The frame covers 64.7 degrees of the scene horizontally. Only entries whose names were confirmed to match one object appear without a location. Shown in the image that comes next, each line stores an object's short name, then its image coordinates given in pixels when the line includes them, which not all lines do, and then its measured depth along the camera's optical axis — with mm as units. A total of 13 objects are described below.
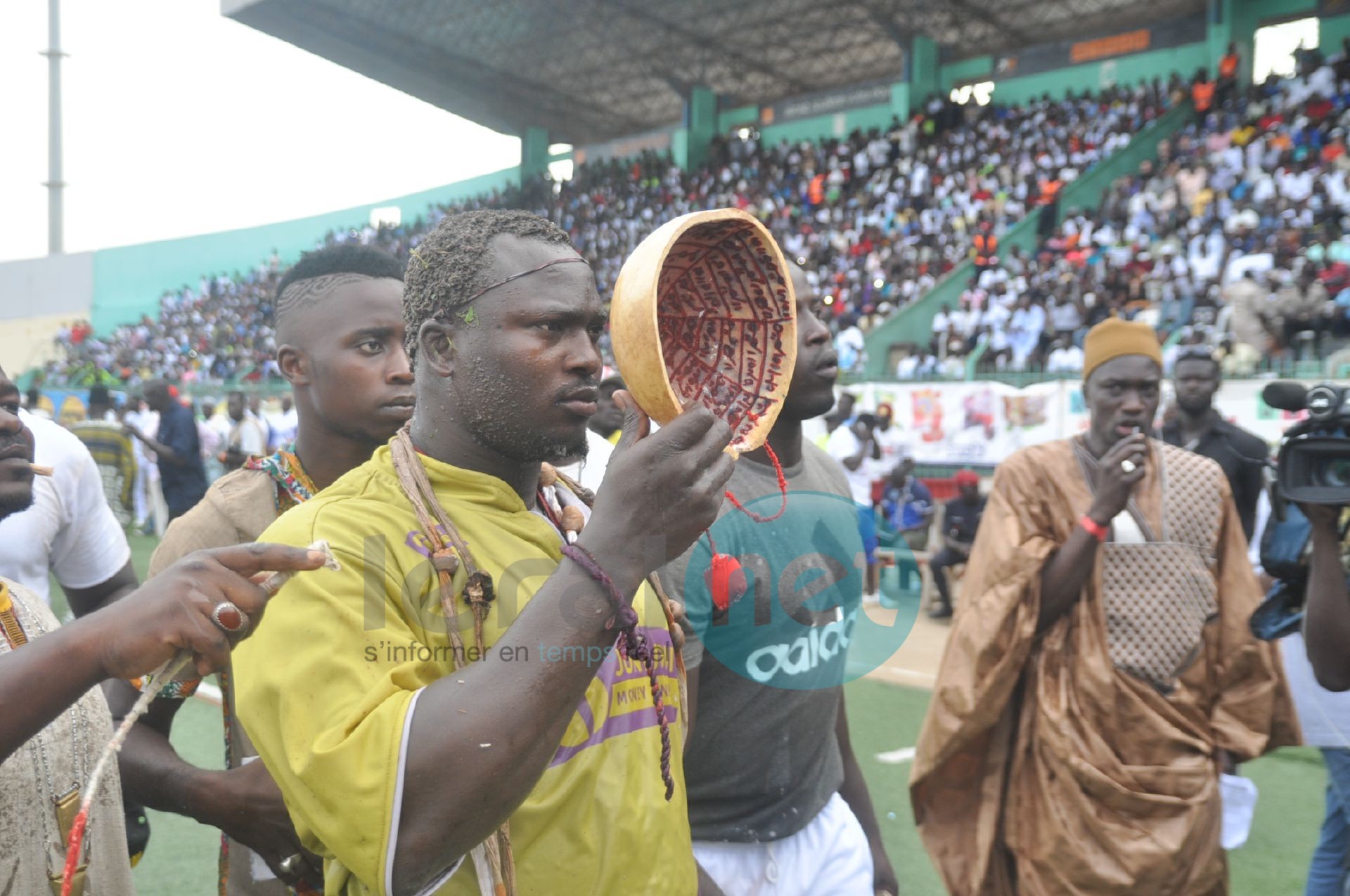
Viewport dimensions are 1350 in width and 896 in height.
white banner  11508
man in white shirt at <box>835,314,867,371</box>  16562
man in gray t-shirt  2502
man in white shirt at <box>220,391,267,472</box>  12719
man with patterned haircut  2154
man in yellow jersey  1286
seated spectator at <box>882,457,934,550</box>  10188
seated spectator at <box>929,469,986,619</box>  8859
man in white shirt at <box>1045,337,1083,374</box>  13706
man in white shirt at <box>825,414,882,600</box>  9039
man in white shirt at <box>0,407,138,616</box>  2842
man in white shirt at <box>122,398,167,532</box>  14703
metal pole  42344
